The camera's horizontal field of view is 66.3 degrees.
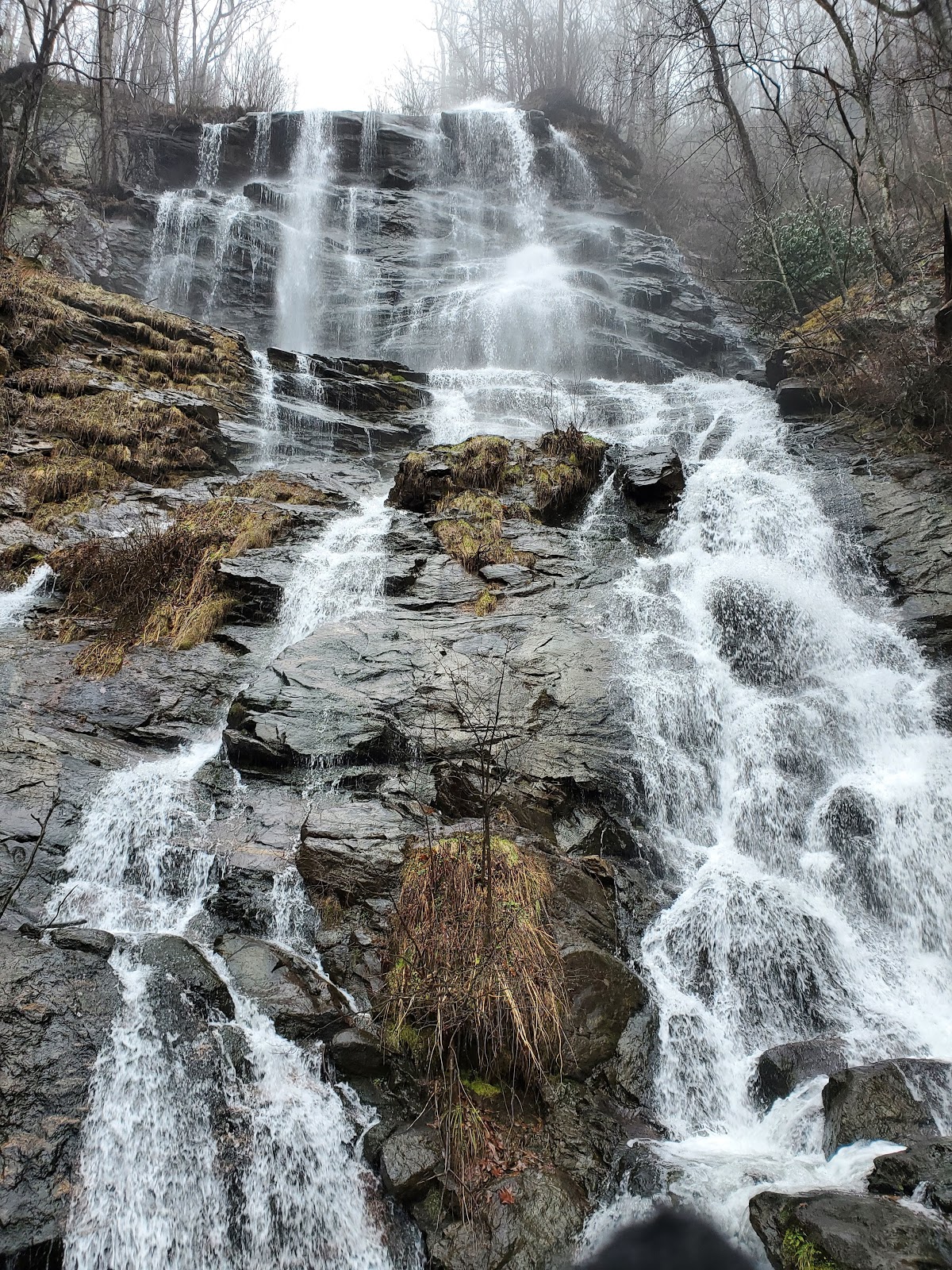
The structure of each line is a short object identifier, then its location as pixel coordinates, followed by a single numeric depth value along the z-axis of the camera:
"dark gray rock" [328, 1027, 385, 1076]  3.81
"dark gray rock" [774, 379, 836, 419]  11.00
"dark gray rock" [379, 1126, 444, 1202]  3.35
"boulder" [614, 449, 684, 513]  9.57
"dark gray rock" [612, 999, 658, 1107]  4.11
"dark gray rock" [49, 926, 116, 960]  4.07
